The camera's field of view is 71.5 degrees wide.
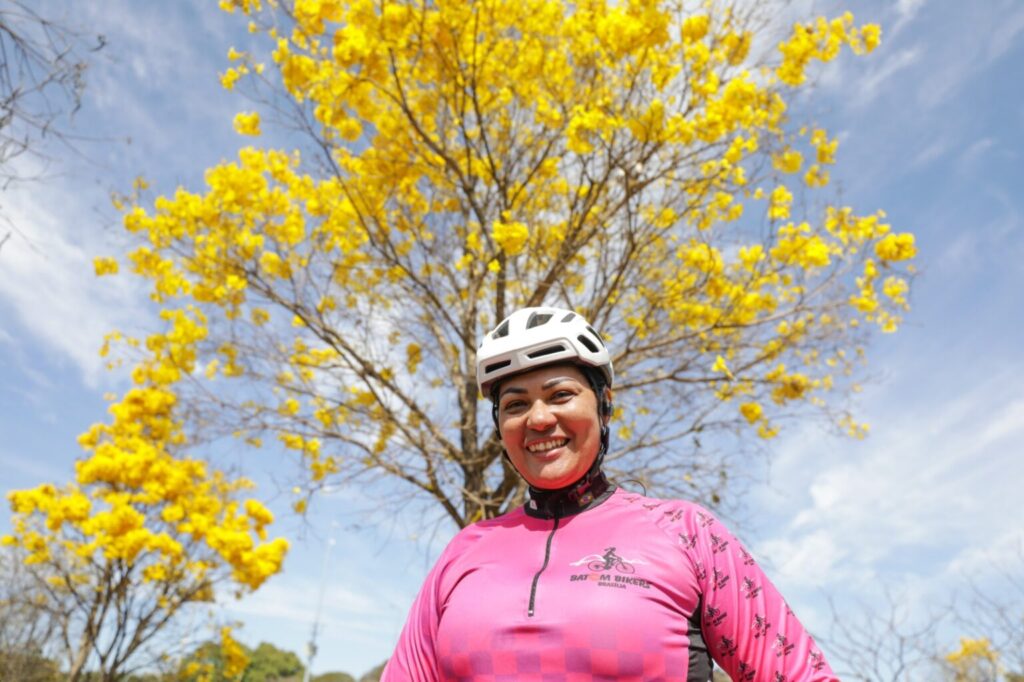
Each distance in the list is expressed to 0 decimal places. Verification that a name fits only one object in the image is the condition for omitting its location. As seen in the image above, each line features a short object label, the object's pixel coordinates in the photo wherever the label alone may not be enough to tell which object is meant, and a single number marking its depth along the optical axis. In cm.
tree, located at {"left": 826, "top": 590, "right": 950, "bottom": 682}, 689
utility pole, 3262
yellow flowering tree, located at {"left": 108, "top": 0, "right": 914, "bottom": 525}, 642
